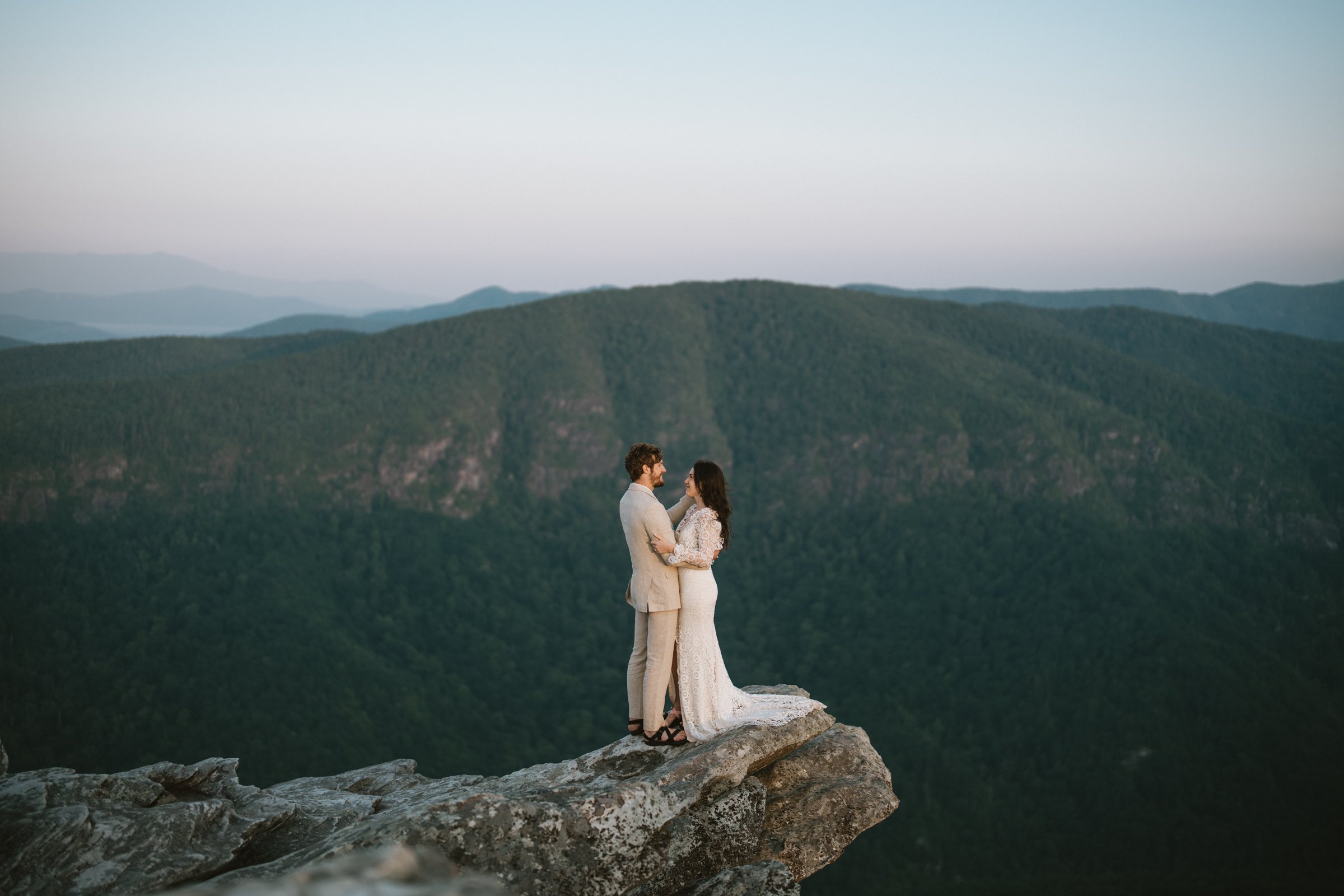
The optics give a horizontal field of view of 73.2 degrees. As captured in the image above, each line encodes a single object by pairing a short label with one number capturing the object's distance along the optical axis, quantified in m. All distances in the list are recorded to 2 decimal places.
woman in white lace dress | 13.55
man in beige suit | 13.23
